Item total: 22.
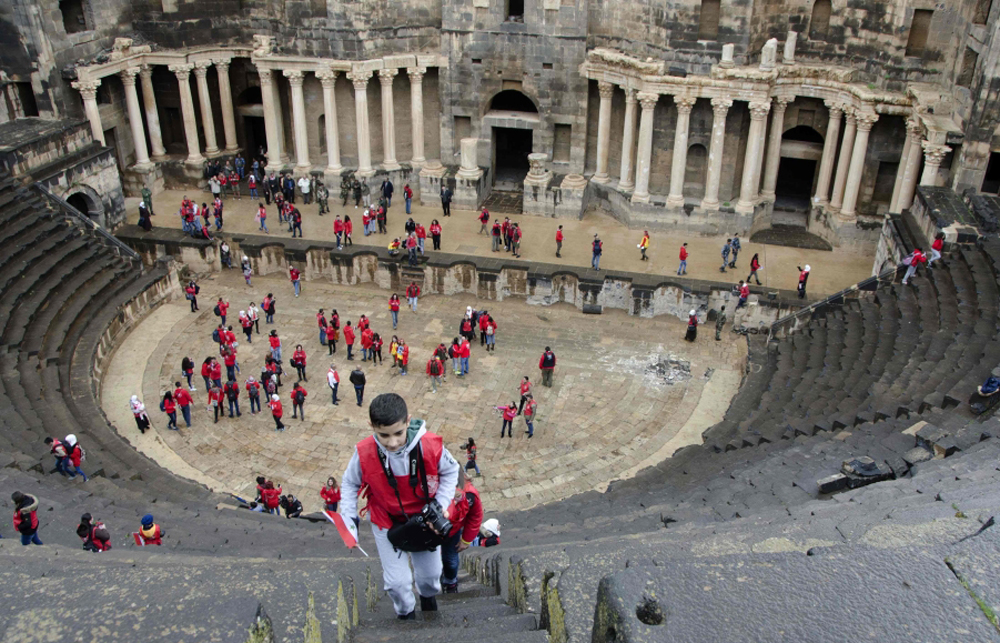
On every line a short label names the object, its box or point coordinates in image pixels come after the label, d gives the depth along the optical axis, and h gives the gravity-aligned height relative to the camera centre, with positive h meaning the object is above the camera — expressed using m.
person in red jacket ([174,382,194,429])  19.31 -9.48
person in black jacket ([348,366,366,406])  20.11 -9.45
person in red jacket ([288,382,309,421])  19.79 -9.75
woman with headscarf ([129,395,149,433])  19.06 -9.72
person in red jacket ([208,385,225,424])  19.92 -9.79
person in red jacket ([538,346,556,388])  21.21 -9.58
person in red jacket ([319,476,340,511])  15.55 -9.25
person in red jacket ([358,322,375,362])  22.28 -9.49
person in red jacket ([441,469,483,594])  7.21 -4.58
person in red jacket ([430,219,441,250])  27.73 -8.74
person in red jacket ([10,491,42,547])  11.36 -7.02
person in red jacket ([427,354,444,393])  21.05 -9.65
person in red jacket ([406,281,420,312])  25.11 -9.51
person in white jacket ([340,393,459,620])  6.85 -4.07
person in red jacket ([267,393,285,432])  19.17 -9.66
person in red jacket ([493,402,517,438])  19.08 -9.66
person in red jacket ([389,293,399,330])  24.00 -9.38
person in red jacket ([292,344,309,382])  21.20 -9.49
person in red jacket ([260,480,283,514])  15.88 -9.40
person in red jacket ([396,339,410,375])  21.69 -9.57
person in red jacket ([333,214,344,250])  27.06 -8.42
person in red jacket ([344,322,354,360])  22.30 -9.50
